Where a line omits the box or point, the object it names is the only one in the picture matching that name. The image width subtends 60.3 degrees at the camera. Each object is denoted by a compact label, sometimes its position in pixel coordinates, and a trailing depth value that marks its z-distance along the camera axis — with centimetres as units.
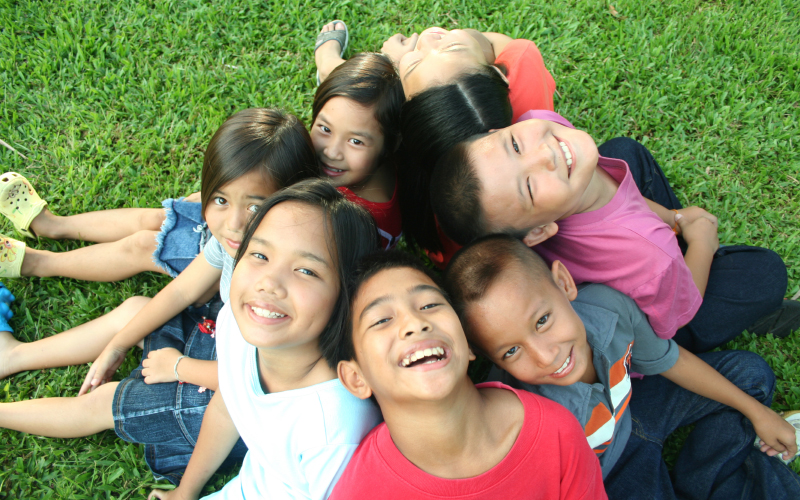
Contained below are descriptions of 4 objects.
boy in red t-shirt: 72
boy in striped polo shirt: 79
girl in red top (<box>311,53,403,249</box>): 97
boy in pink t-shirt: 86
